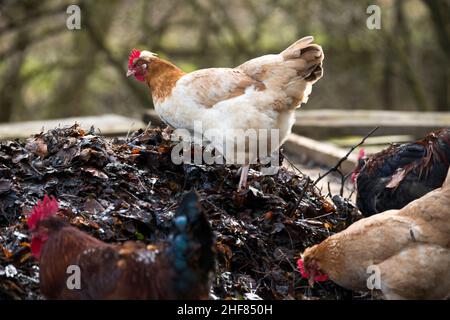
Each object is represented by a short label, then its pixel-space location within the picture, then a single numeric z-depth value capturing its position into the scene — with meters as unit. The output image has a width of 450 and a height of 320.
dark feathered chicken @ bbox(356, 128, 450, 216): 5.27
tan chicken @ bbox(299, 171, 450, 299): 4.00
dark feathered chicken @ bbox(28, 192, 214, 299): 3.35
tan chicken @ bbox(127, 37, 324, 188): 5.25
